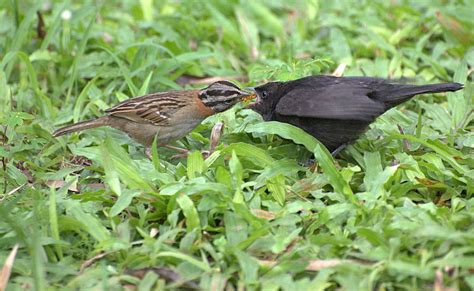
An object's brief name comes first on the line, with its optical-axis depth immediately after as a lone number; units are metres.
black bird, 10.66
